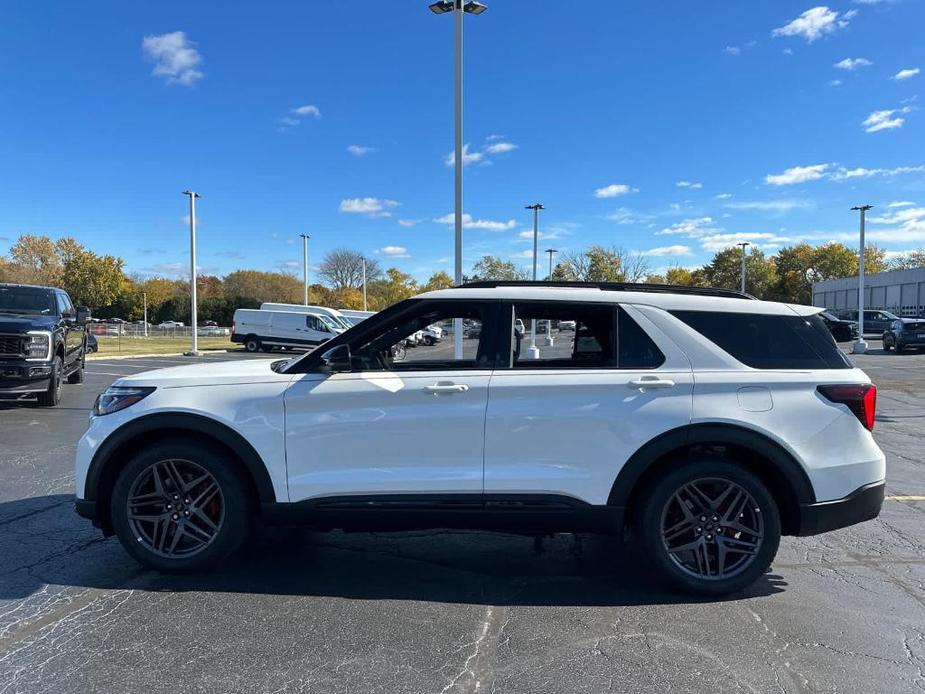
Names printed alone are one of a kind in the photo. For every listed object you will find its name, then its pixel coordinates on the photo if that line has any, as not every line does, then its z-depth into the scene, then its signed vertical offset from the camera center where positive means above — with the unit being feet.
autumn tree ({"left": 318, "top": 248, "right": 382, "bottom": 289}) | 271.08 +22.28
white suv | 11.70 -2.27
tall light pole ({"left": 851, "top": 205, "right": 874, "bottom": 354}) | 90.48 +0.43
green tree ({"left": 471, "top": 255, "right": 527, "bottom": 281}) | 204.83 +17.40
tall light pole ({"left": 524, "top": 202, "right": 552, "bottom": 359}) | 114.93 +19.44
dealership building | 186.62 +10.16
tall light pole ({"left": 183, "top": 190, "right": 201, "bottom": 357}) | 88.93 +7.50
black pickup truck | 30.99 -1.08
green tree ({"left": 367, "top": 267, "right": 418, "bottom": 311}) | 267.39 +12.80
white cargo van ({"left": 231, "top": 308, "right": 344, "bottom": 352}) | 104.12 -1.50
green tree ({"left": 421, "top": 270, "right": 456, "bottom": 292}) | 289.33 +19.38
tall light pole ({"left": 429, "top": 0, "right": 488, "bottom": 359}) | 40.27 +16.19
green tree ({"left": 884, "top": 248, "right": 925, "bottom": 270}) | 264.31 +26.28
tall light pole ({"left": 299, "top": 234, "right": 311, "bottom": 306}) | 148.56 +14.41
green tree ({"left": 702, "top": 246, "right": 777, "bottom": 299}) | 263.90 +21.28
